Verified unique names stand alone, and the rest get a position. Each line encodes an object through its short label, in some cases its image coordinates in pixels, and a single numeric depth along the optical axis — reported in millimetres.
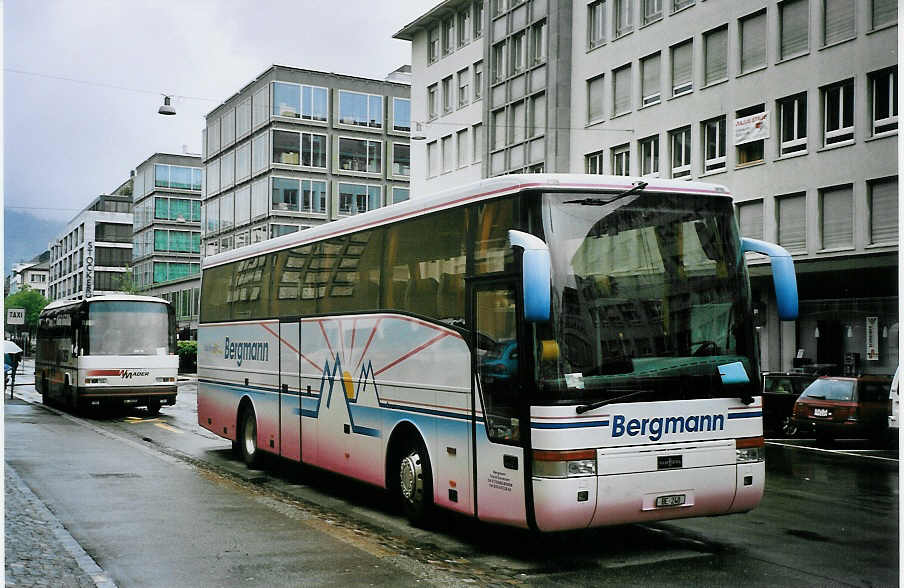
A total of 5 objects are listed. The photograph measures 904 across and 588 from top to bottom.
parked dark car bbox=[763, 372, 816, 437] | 24328
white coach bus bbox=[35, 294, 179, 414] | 26219
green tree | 122019
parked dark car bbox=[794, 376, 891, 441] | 21344
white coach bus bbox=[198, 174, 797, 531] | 8508
